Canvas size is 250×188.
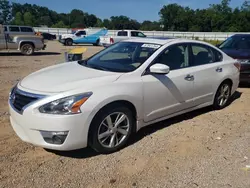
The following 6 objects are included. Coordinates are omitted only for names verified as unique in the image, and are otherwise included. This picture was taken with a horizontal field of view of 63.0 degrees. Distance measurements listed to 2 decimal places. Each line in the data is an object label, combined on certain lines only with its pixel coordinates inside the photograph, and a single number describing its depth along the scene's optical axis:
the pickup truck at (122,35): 19.01
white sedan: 2.47
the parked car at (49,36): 30.30
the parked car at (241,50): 5.61
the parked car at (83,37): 21.50
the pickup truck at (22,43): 11.27
